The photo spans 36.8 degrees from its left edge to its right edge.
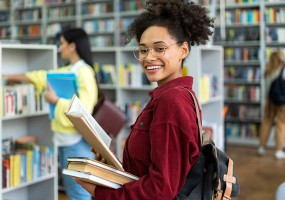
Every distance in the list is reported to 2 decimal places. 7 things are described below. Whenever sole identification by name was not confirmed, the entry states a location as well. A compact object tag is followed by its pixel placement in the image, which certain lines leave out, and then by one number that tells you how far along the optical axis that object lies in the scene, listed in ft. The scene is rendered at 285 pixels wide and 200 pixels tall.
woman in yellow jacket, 9.93
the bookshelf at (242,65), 25.62
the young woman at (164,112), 4.24
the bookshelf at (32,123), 11.85
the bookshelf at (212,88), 16.34
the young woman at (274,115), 21.77
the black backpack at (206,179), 4.57
